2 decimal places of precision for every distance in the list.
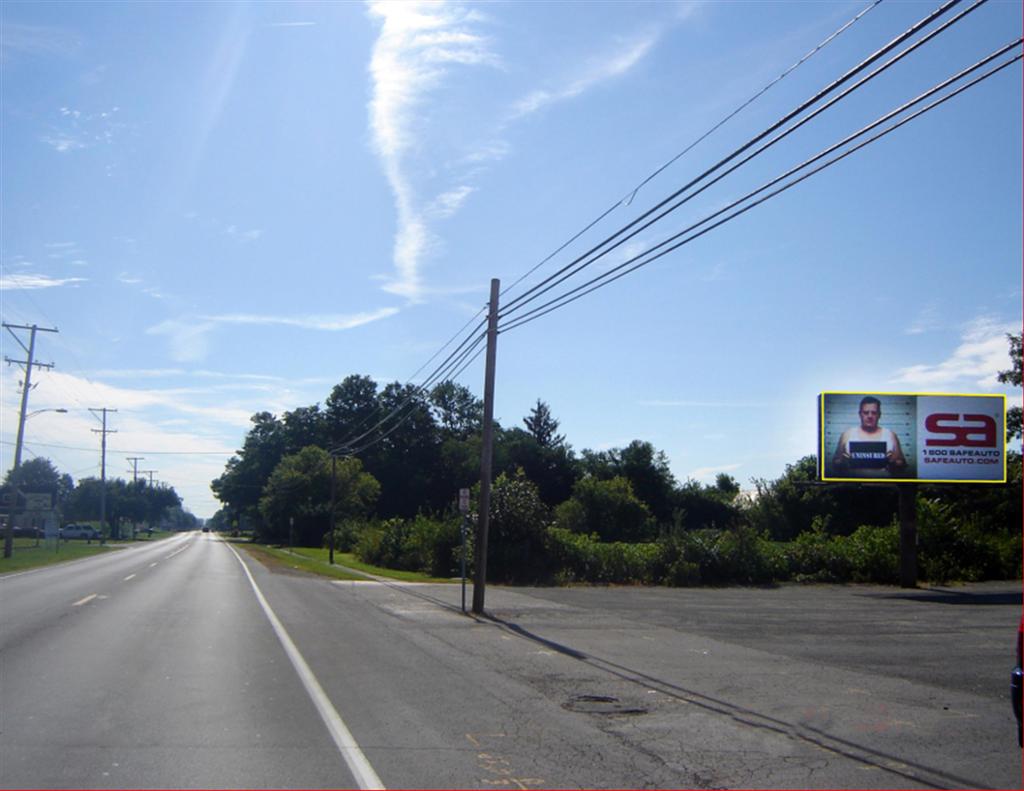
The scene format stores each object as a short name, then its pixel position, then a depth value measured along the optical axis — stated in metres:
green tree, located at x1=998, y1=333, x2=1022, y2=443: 42.53
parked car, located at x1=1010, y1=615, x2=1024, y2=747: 6.36
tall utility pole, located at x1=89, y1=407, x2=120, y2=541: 94.44
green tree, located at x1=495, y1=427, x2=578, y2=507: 96.75
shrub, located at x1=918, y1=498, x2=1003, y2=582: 35.53
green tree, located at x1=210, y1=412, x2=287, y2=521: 126.56
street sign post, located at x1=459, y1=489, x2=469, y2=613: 23.09
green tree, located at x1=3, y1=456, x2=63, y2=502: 169.88
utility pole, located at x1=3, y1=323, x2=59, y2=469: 54.75
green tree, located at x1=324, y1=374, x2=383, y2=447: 113.88
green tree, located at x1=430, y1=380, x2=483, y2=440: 115.25
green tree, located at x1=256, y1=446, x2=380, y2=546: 75.95
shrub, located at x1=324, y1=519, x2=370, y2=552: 64.81
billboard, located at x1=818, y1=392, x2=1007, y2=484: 31.81
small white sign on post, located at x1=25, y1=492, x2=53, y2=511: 89.29
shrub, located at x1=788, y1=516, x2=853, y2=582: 35.91
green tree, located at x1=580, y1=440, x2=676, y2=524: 90.00
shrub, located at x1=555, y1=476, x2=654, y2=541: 66.75
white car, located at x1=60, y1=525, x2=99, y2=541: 98.90
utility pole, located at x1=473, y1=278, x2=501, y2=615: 21.98
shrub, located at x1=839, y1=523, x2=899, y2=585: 35.09
